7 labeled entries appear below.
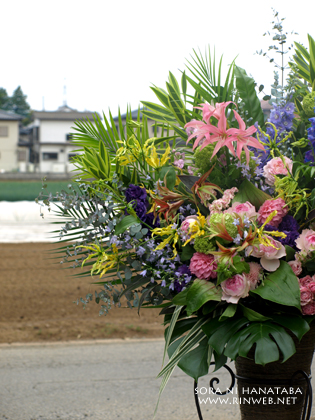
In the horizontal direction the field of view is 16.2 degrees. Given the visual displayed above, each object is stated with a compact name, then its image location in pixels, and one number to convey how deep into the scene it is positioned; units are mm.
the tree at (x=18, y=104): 85289
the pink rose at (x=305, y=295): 2314
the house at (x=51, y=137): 58209
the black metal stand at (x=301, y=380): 2436
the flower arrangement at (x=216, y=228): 2301
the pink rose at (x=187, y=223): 2334
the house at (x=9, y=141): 55627
